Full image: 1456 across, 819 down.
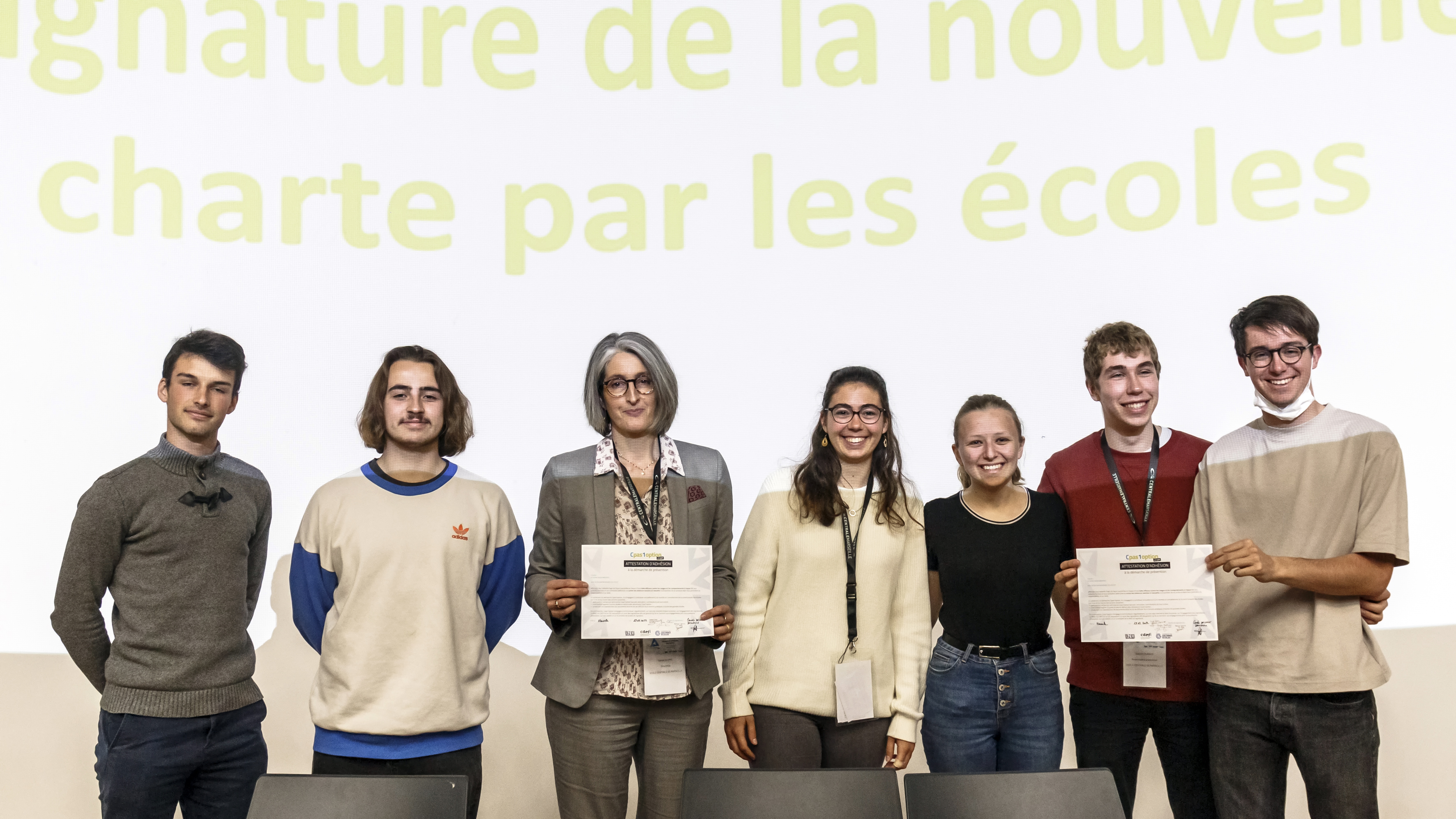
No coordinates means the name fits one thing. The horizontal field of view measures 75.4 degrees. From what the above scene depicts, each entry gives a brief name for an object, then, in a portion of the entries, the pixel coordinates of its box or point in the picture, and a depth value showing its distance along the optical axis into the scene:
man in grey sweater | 2.37
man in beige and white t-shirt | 2.22
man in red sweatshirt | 2.47
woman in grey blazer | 2.37
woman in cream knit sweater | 2.37
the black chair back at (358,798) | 1.83
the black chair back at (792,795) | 1.87
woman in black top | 2.35
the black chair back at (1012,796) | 1.83
